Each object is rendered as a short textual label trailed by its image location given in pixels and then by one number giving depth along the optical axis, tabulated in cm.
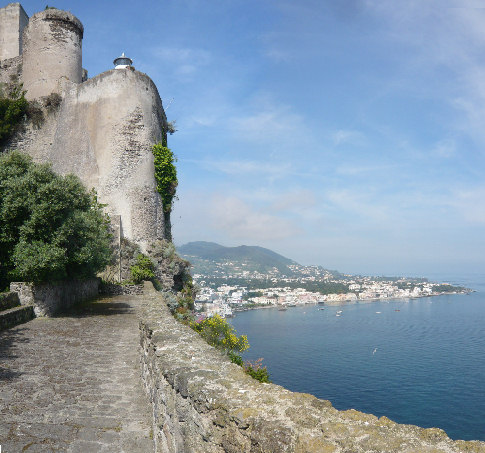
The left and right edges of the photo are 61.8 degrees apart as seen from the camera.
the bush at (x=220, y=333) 1437
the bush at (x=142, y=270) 2164
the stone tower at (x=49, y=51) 2366
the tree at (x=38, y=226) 1159
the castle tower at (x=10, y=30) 2836
